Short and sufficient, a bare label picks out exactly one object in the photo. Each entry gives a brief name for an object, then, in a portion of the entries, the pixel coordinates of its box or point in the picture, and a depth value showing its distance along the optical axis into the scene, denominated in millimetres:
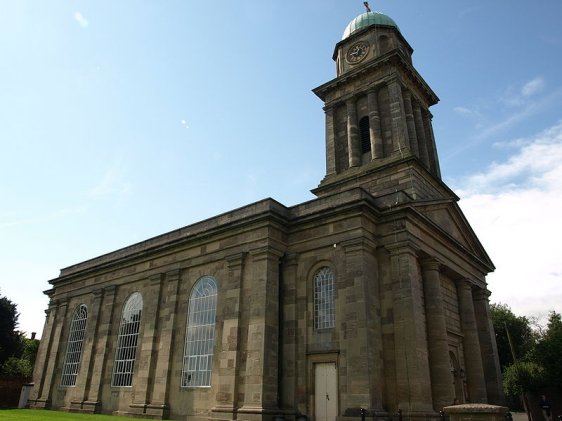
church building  17641
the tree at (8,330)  39781
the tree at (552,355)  25406
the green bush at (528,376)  26234
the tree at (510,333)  43375
